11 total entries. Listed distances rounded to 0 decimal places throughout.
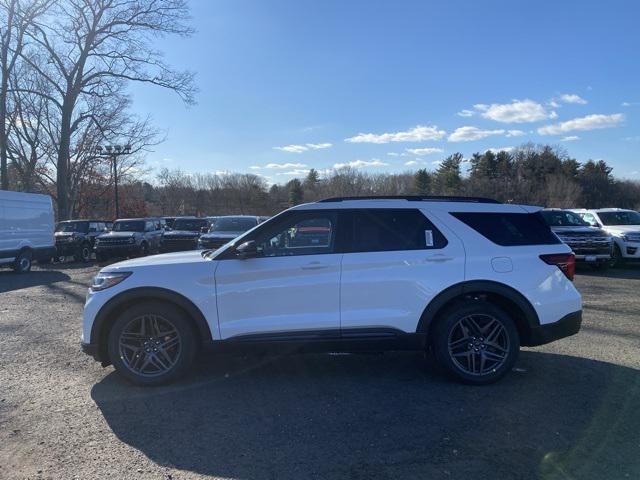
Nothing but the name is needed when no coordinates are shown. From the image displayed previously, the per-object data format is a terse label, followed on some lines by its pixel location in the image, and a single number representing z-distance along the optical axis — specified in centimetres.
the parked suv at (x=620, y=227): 1570
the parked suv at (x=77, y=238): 2330
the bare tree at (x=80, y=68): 3203
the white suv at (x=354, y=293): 497
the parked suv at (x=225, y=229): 1527
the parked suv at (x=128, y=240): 2141
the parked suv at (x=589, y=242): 1480
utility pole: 3713
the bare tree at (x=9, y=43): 2980
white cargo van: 1706
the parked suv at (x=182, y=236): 2200
